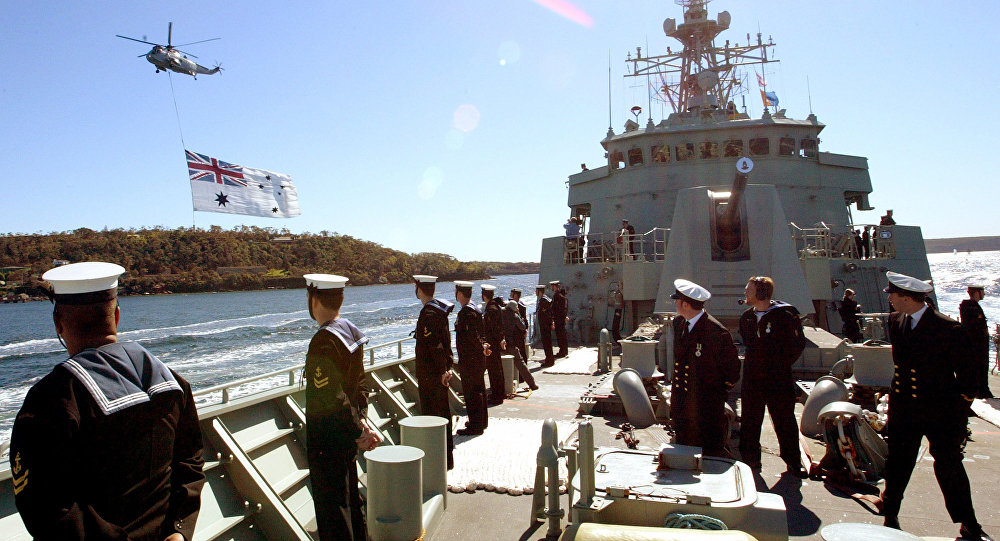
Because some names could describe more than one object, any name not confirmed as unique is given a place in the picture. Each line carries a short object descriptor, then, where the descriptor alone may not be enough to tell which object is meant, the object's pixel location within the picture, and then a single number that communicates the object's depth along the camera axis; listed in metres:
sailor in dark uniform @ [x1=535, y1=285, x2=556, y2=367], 10.06
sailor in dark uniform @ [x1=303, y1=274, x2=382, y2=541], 2.74
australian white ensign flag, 6.72
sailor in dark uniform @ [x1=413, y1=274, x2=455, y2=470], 4.57
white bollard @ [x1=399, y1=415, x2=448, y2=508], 3.52
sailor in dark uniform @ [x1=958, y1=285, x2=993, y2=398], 4.84
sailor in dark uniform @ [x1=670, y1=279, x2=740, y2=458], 3.67
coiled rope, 2.20
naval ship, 2.51
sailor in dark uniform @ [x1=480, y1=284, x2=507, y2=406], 6.63
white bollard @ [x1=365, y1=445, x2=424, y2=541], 2.91
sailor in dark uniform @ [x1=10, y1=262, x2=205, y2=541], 1.34
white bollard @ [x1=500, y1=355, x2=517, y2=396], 6.96
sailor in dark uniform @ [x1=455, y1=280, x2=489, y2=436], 5.25
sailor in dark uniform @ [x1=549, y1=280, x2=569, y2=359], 10.78
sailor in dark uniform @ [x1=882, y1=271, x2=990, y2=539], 2.97
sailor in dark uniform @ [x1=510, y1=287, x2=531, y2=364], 9.23
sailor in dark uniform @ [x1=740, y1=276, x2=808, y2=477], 4.04
